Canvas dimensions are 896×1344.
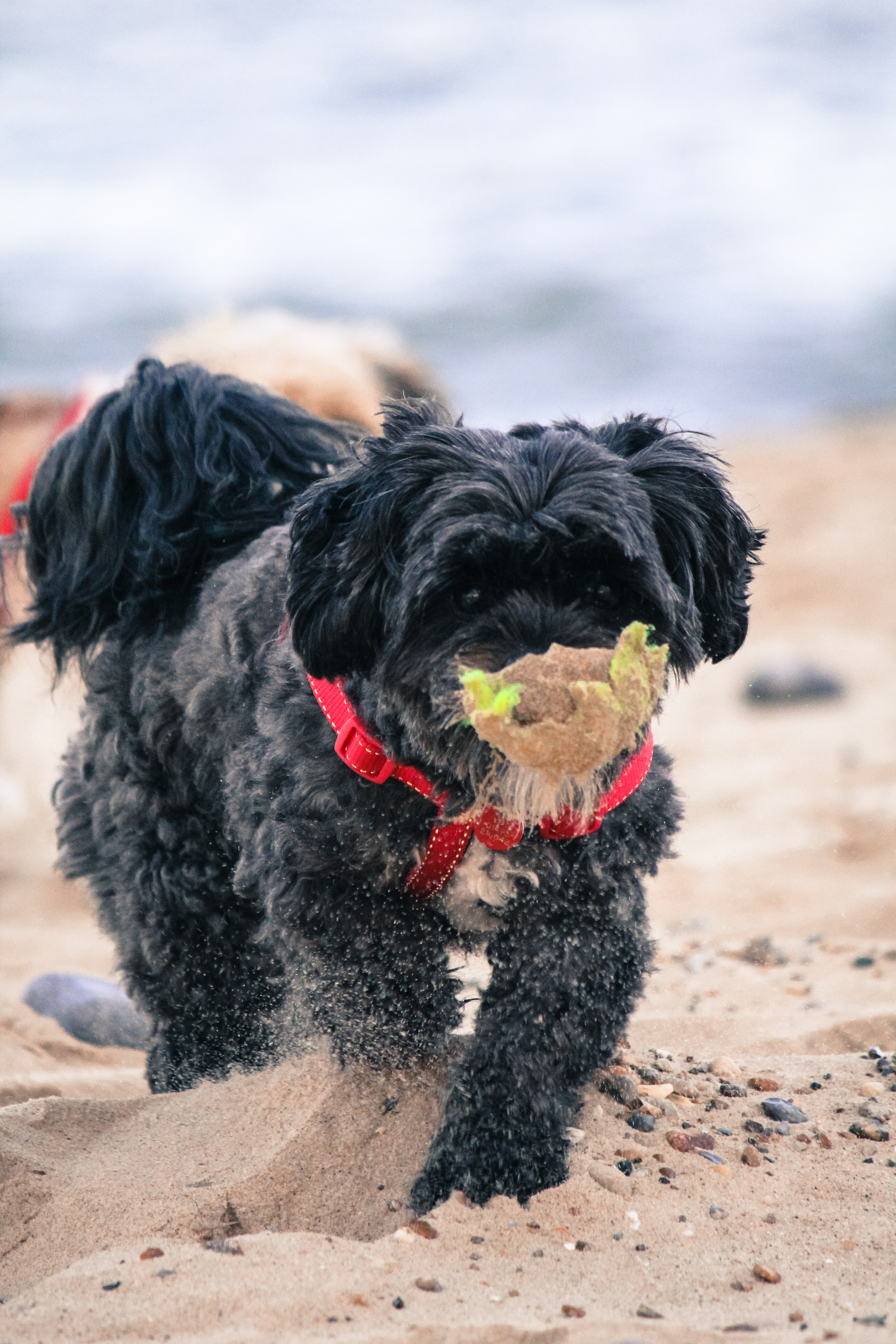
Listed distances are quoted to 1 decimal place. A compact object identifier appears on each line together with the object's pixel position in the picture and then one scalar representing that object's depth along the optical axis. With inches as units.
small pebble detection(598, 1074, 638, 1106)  281.4
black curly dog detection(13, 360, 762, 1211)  231.0
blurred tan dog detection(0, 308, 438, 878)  541.6
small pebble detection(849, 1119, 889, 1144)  272.2
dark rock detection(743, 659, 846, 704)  741.3
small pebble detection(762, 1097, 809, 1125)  278.7
